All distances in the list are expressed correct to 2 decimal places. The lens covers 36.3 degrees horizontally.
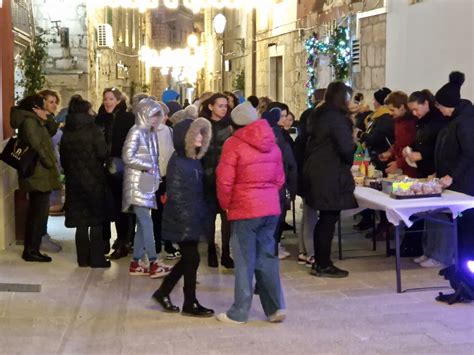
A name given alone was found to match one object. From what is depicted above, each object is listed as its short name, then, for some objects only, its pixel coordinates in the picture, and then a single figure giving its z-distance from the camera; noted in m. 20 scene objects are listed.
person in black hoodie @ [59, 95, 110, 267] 6.50
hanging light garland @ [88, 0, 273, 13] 15.43
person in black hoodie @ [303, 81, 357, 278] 6.07
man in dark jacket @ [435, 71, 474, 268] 5.91
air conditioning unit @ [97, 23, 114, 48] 17.83
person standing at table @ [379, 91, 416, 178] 7.06
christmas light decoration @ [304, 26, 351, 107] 11.91
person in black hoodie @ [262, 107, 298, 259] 6.12
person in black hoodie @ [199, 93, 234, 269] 6.30
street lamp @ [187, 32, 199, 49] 37.49
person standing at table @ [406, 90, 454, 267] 6.62
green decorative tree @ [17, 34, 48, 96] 11.77
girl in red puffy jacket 4.89
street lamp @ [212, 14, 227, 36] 18.73
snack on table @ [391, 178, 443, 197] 5.86
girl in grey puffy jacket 6.21
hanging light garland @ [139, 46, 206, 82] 33.53
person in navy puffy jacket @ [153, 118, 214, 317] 5.13
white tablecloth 5.66
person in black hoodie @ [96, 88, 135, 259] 6.78
